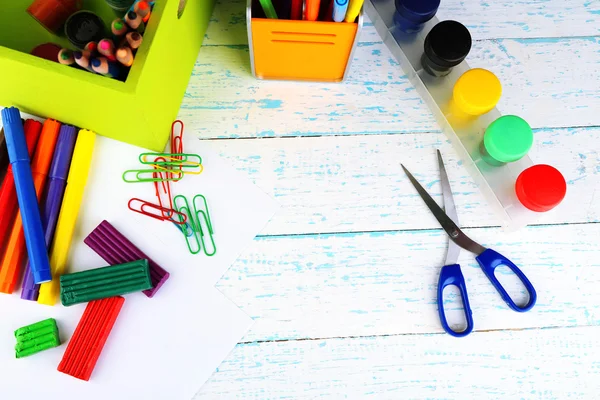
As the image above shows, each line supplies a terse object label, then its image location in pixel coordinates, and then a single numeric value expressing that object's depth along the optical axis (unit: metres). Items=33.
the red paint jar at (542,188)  0.69
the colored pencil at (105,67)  0.60
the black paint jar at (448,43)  0.72
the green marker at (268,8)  0.67
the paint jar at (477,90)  0.72
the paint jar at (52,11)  0.68
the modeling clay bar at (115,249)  0.70
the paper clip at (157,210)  0.72
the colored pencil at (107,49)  0.60
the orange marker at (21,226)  0.68
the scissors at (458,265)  0.71
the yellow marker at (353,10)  0.63
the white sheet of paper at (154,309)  0.68
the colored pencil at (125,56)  0.60
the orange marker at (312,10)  0.64
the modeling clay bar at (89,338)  0.67
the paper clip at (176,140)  0.75
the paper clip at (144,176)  0.73
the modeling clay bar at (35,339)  0.67
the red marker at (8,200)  0.69
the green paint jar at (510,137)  0.70
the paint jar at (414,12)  0.74
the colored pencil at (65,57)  0.60
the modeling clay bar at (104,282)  0.67
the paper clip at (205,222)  0.72
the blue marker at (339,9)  0.62
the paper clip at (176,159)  0.73
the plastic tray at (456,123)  0.74
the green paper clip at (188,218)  0.72
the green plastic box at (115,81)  0.60
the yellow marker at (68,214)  0.69
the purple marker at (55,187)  0.69
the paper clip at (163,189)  0.73
